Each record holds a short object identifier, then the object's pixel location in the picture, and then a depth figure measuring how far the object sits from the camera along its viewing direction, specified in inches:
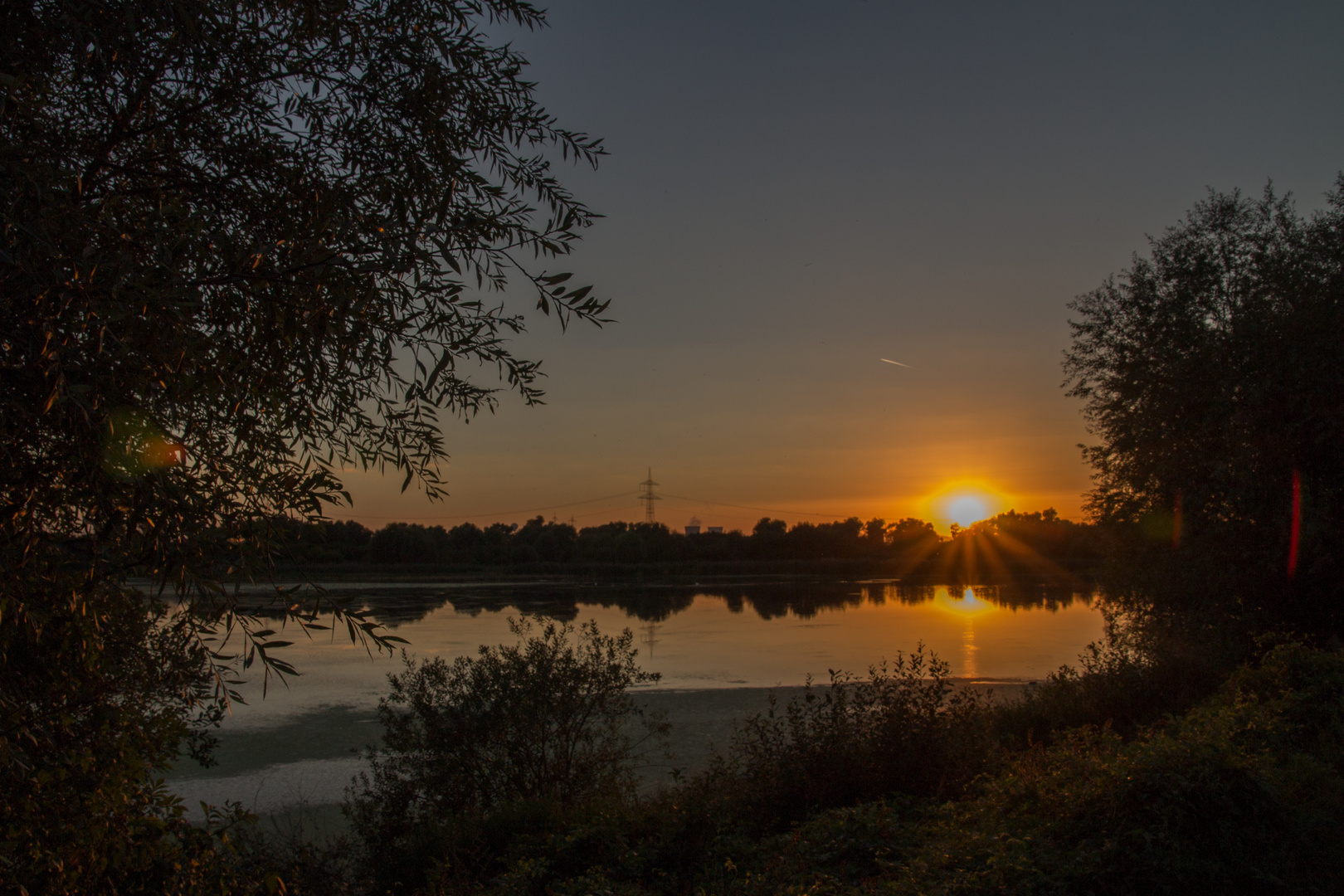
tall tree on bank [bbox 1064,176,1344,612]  483.8
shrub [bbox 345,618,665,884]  287.0
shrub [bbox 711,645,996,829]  288.8
